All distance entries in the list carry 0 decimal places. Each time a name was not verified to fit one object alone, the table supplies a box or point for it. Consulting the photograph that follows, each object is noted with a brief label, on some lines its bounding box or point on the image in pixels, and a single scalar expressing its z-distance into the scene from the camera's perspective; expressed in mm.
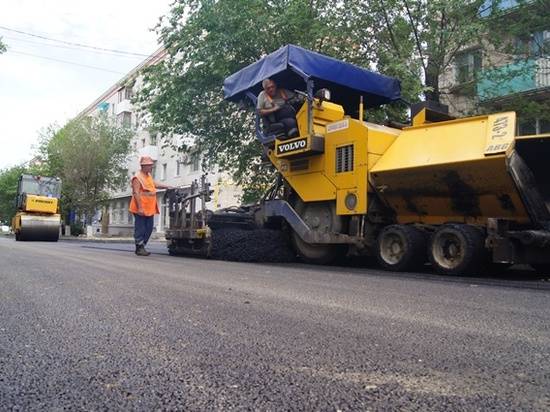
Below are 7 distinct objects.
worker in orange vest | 10406
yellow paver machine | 6504
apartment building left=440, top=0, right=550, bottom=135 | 12298
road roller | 23297
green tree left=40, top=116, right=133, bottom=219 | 33156
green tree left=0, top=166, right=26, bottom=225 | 55594
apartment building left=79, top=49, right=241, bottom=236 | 29922
